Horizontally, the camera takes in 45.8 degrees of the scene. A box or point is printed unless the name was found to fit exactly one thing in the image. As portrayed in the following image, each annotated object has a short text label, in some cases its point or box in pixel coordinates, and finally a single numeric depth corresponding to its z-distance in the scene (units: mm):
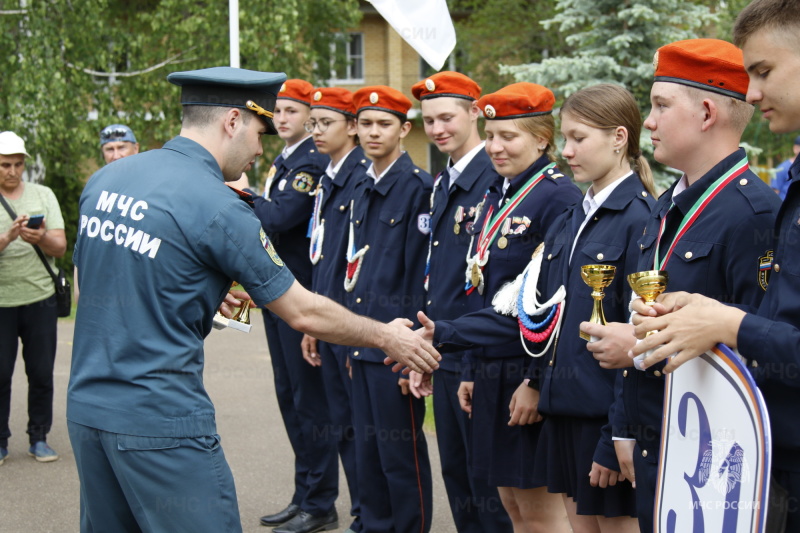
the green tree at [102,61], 15781
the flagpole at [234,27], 8085
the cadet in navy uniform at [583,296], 3605
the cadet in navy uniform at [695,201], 2912
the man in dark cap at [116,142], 7535
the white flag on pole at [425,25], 6578
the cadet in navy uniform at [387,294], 5160
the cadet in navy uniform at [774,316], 2434
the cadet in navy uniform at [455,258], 4627
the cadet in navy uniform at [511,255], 4227
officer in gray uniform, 3168
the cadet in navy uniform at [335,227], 5695
